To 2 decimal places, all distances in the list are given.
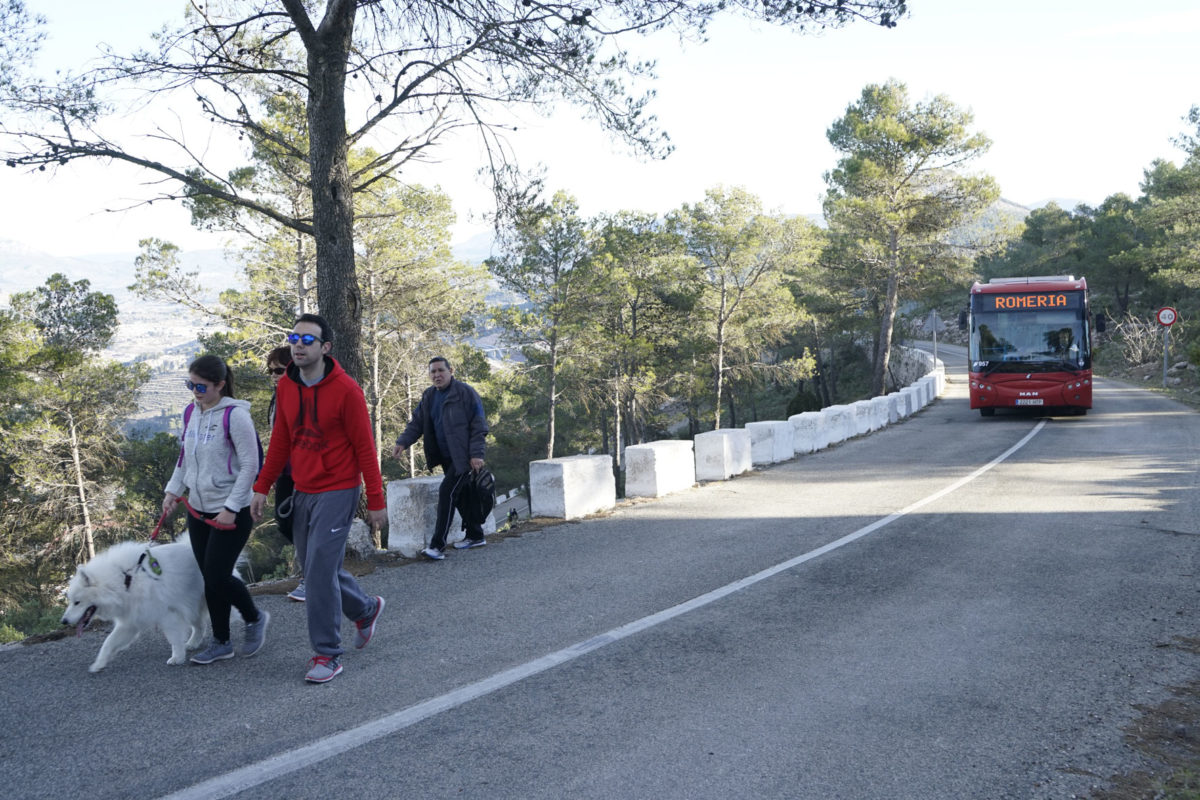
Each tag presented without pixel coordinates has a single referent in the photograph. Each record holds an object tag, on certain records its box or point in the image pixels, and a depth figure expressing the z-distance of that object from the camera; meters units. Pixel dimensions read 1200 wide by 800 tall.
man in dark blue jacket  7.71
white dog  4.63
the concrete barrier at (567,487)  9.66
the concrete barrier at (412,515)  7.91
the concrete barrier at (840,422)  17.98
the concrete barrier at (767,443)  14.76
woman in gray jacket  4.70
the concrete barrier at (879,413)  21.19
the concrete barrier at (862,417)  19.92
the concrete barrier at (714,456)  13.02
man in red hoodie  4.56
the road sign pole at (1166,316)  30.89
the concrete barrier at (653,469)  11.39
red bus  20.06
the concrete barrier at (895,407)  23.02
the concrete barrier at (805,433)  16.20
